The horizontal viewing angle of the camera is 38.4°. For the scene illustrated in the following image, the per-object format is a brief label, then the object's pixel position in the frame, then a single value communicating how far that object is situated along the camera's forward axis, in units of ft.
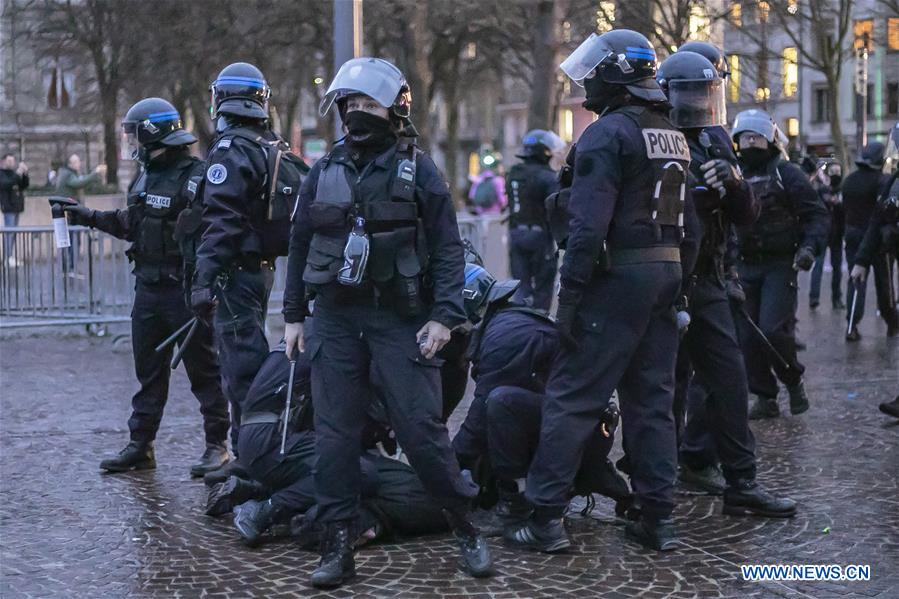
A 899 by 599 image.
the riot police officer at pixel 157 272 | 23.18
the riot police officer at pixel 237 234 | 20.07
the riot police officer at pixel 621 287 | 16.90
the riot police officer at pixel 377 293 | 16.12
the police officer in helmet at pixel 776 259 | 26.99
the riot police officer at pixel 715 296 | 19.12
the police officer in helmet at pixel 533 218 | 42.98
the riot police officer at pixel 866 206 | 40.78
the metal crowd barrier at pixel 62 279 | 43.14
